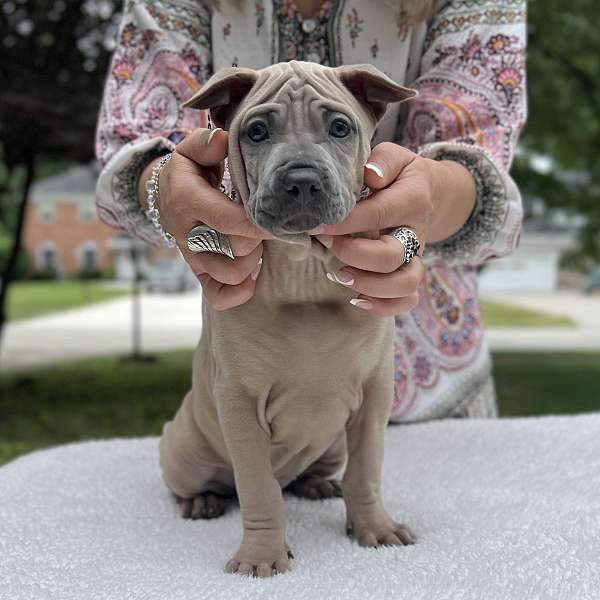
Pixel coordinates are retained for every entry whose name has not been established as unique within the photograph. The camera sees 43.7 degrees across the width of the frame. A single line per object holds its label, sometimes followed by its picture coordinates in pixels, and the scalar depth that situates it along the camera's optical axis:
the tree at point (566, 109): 5.52
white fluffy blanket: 1.02
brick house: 30.33
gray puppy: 0.94
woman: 1.34
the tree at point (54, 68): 4.39
